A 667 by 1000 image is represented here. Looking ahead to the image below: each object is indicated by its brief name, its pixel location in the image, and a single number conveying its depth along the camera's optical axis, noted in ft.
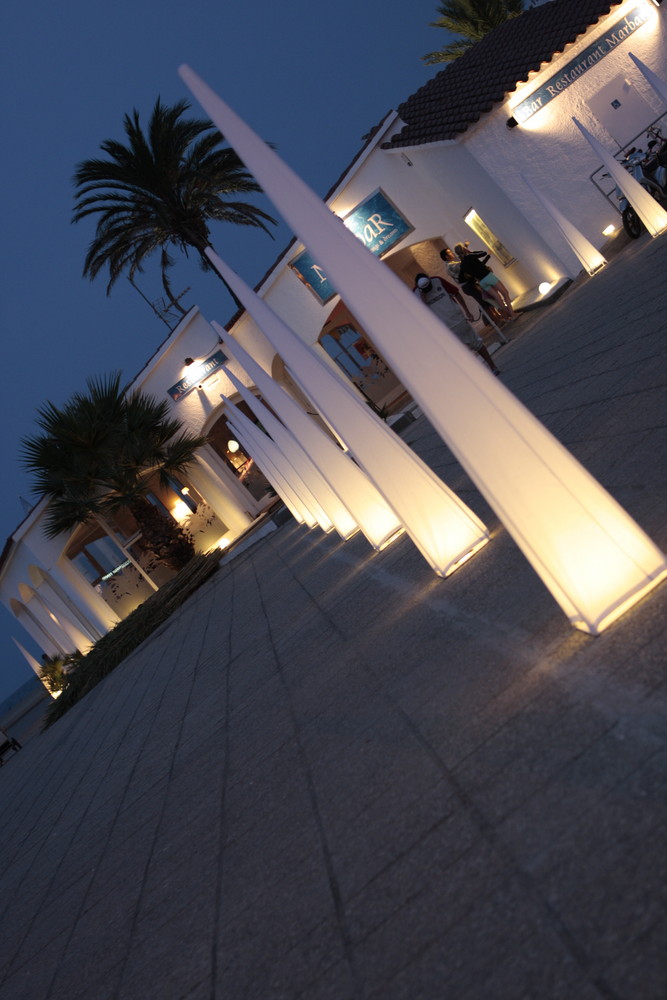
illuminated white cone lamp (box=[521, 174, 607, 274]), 51.37
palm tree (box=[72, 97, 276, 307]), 81.82
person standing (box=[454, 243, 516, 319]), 48.11
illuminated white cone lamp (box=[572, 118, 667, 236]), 42.42
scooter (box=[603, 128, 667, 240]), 44.24
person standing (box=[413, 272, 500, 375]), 39.09
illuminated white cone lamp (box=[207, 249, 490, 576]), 15.76
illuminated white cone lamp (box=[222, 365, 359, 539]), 30.17
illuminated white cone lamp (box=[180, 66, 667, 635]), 9.79
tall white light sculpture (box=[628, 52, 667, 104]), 44.45
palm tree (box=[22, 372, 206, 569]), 75.82
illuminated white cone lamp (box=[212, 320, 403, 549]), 23.38
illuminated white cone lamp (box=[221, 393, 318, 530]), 45.14
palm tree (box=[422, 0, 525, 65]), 108.06
